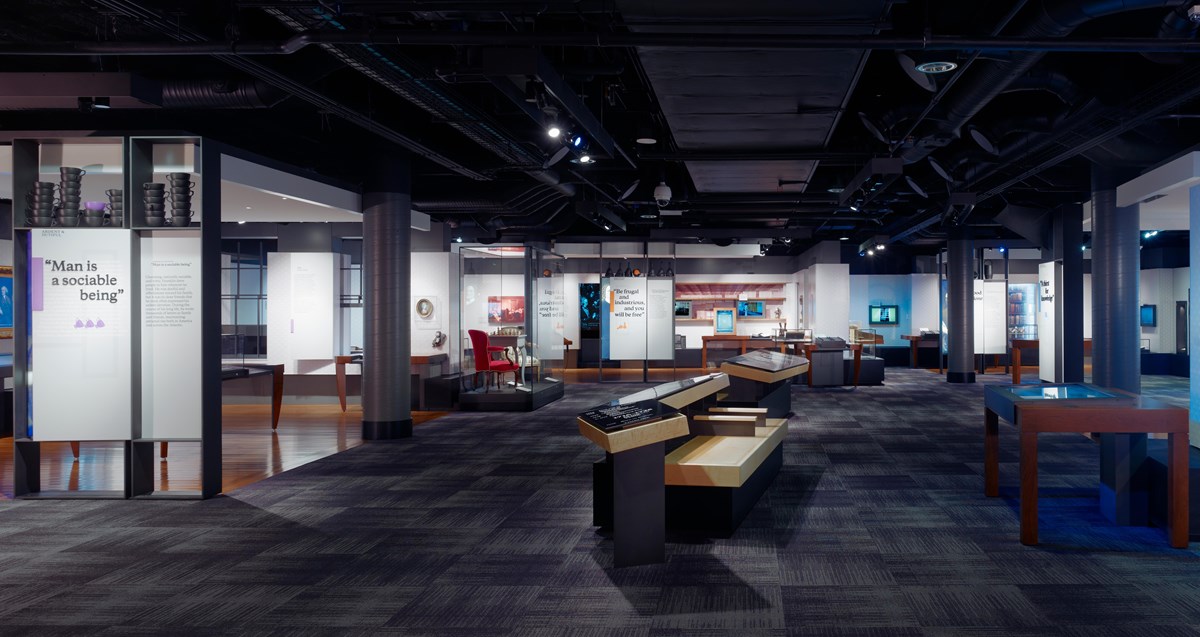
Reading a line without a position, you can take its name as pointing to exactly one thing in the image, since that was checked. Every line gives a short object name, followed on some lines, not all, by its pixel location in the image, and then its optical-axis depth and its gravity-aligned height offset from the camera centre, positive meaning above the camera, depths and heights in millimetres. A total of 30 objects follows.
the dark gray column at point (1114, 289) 8445 +336
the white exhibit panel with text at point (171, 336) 6066 -122
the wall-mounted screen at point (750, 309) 20972 +289
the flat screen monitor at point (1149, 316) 18661 +56
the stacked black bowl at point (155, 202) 5973 +947
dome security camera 10172 +1726
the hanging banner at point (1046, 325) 11688 -105
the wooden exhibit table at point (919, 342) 20069 -620
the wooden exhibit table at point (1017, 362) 15656 -912
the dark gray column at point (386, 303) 8797 +204
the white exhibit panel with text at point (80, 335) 6031 -111
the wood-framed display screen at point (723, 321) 20703 -44
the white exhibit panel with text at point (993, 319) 19047 -7
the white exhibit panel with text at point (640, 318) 16000 +36
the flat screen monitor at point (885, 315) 21406 +113
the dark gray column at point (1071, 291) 10570 +384
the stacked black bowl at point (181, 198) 6000 +984
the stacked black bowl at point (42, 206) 6027 +926
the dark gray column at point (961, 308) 15570 +226
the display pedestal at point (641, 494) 4188 -980
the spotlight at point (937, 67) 5094 +1742
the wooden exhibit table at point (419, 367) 10961 -733
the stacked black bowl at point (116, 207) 6086 +924
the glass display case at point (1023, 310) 19703 +228
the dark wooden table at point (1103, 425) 4398 -627
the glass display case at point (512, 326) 11609 -111
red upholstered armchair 11328 -561
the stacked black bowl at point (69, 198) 6039 +996
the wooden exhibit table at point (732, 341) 18750 -558
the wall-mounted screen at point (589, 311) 20297 +237
